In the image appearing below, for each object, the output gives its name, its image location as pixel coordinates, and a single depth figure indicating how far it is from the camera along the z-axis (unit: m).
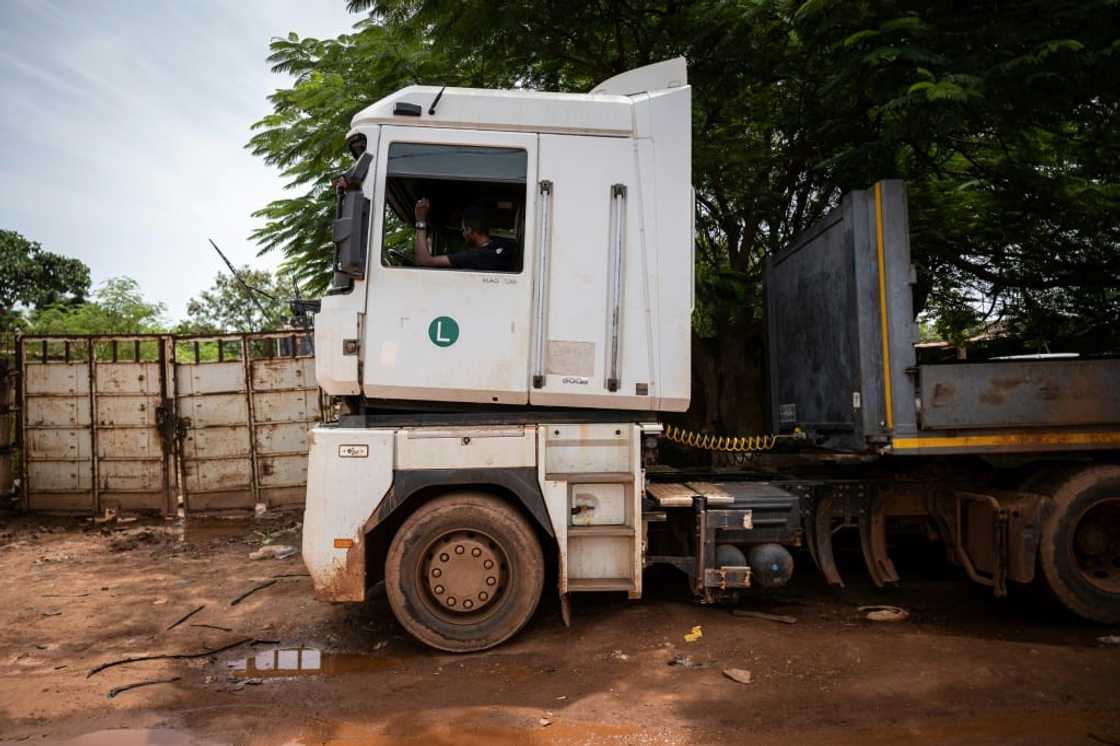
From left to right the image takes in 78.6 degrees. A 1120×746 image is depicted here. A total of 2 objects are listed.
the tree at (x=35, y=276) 21.92
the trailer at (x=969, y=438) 4.42
